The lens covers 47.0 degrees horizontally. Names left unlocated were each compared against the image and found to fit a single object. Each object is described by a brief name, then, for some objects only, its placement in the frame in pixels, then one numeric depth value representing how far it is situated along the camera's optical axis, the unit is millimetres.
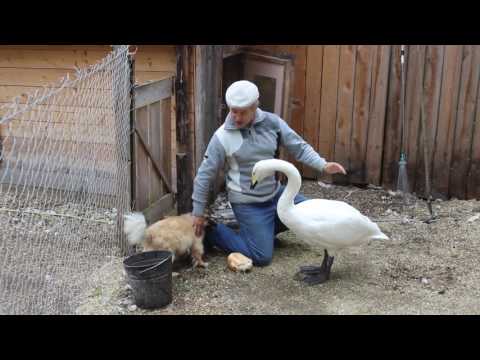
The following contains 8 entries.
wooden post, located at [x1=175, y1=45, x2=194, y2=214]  5895
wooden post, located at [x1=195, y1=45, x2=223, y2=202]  5930
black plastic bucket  4129
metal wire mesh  4609
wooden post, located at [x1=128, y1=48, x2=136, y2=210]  4867
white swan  4469
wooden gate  5102
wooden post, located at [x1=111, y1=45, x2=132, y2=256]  4773
